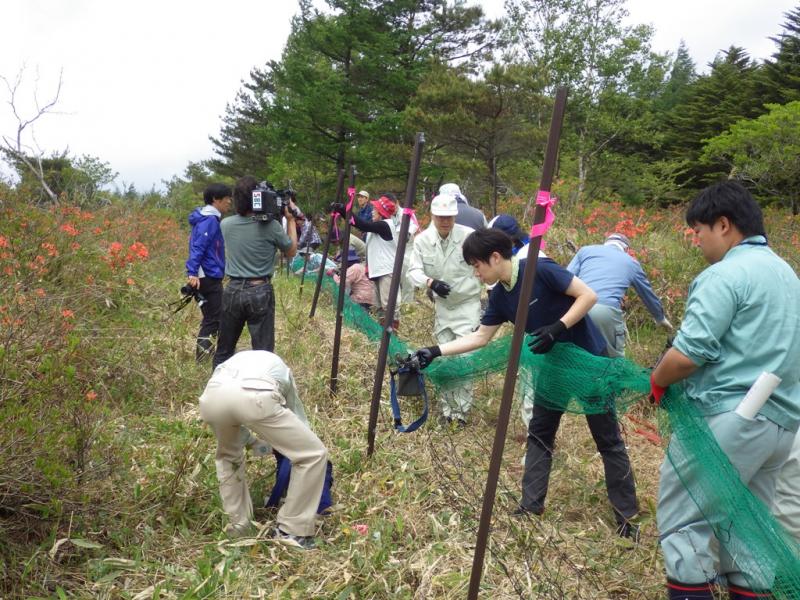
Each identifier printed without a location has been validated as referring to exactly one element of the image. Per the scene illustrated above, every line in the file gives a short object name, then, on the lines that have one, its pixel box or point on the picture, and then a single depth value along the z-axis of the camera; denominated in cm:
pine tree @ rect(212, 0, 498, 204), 1903
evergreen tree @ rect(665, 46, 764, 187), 2219
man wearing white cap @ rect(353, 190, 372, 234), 738
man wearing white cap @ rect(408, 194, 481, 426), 471
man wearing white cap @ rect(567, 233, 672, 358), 389
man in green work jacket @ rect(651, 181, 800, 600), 207
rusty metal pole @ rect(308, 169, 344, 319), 616
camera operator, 479
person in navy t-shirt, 298
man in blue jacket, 545
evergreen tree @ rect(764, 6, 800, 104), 2041
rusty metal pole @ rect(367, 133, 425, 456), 379
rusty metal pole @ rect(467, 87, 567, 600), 218
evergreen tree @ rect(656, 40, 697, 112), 3049
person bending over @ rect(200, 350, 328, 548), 276
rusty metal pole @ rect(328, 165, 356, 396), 504
